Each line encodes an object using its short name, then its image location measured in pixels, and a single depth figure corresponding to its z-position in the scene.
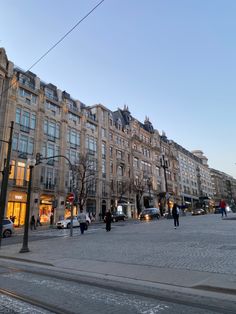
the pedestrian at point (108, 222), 22.05
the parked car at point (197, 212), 56.11
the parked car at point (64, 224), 32.84
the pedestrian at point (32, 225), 32.74
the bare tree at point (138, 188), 58.22
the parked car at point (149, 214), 42.25
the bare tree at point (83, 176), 44.06
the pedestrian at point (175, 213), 20.94
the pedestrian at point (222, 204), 31.49
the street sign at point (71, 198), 22.61
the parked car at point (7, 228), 24.58
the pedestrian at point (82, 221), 21.73
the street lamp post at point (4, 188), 17.02
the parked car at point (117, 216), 41.54
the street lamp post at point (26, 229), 14.07
